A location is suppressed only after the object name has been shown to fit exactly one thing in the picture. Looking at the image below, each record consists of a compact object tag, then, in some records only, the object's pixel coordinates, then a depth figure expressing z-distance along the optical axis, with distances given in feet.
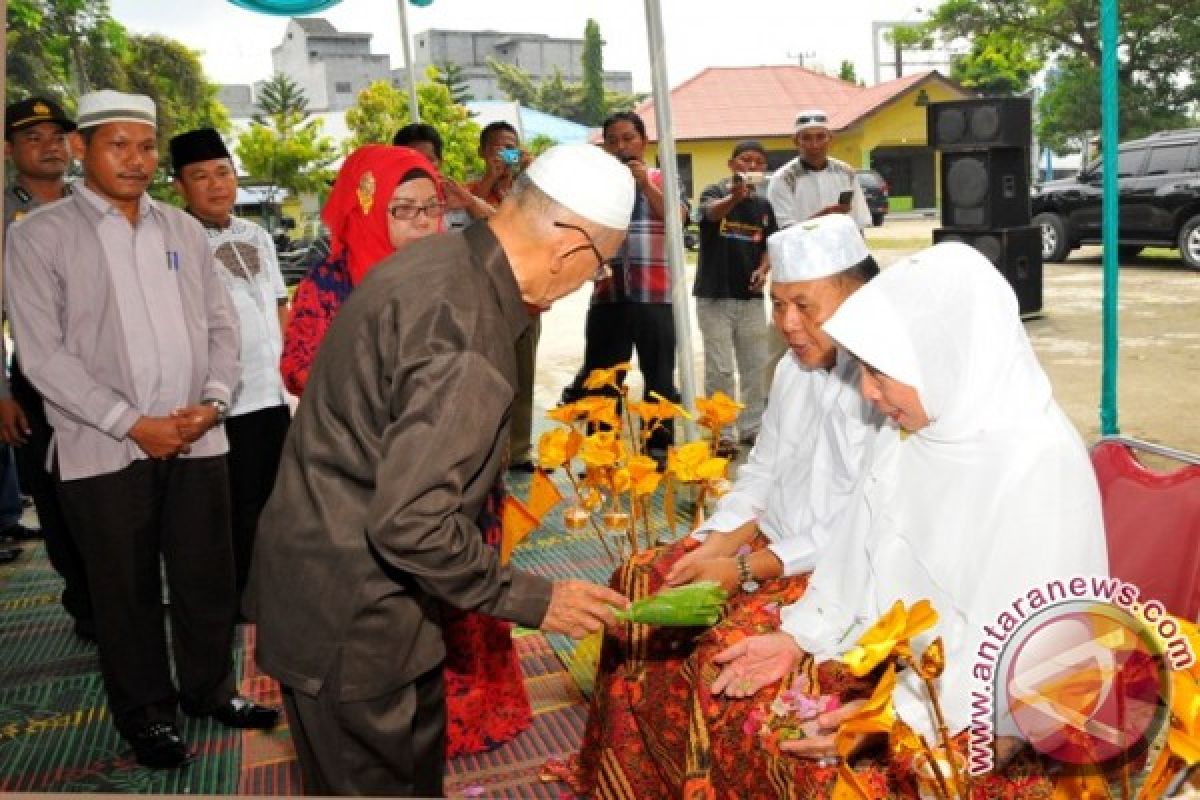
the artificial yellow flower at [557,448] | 9.11
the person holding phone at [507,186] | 18.37
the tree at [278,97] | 173.08
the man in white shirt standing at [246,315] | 12.16
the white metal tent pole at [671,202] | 14.34
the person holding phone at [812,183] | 21.04
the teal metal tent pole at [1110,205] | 12.25
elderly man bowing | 5.28
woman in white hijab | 6.04
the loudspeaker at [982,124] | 35.04
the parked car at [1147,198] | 43.39
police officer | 13.34
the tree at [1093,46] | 82.48
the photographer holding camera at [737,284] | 20.42
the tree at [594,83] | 201.57
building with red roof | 104.73
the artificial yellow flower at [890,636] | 3.82
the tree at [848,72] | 168.55
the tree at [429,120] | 90.63
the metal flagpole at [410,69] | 22.35
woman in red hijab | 9.37
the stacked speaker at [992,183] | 35.19
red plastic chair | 6.82
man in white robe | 8.31
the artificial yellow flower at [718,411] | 9.72
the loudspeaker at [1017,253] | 35.32
